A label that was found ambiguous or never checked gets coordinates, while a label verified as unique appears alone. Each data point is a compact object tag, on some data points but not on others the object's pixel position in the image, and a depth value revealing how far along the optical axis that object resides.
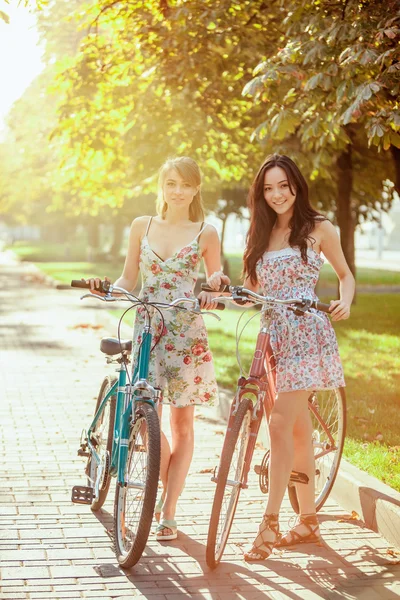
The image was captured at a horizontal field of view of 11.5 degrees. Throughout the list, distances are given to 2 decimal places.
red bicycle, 9.35
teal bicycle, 9.23
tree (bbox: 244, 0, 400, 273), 14.27
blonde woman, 10.36
